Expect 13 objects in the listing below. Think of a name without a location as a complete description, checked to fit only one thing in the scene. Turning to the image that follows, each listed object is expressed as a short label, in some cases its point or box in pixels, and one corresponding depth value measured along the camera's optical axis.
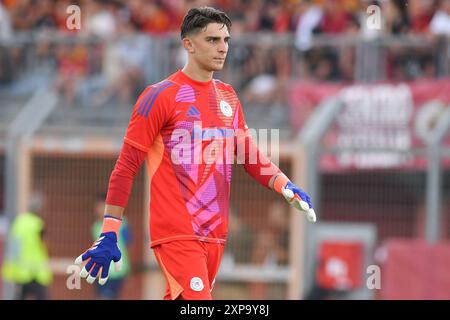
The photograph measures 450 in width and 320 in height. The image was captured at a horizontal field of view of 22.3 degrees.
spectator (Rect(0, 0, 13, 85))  15.46
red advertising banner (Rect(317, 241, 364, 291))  13.46
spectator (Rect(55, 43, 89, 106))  15.09
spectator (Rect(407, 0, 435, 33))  14.92
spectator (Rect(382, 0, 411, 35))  14.48
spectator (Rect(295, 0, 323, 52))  15.01
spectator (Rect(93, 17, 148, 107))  14.95
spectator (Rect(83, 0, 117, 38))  16.20
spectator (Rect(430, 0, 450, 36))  14.31
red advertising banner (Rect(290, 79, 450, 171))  13.38
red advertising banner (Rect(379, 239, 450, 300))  13.10
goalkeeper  6.57
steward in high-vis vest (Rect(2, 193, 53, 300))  13.55
